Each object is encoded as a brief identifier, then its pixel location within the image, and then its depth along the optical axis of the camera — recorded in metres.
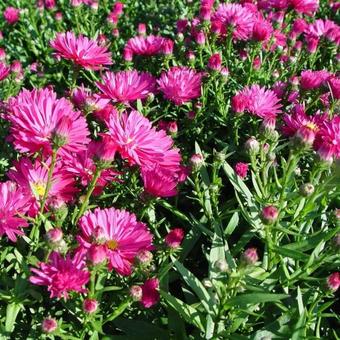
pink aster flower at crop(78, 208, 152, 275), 0.22
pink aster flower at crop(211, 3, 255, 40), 0.39
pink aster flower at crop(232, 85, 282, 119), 0.32
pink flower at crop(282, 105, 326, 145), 0.29
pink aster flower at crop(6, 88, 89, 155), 0.23
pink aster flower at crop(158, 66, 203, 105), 0.33
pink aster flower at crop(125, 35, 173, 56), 0.40
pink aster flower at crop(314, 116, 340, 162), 0.26
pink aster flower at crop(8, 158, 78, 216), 0.25
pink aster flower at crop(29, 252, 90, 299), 0.20
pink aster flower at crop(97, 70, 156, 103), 0.30
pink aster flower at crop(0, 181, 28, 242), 0.22
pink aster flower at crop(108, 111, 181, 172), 0.24
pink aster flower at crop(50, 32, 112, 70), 0.31
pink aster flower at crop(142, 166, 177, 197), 0.25
